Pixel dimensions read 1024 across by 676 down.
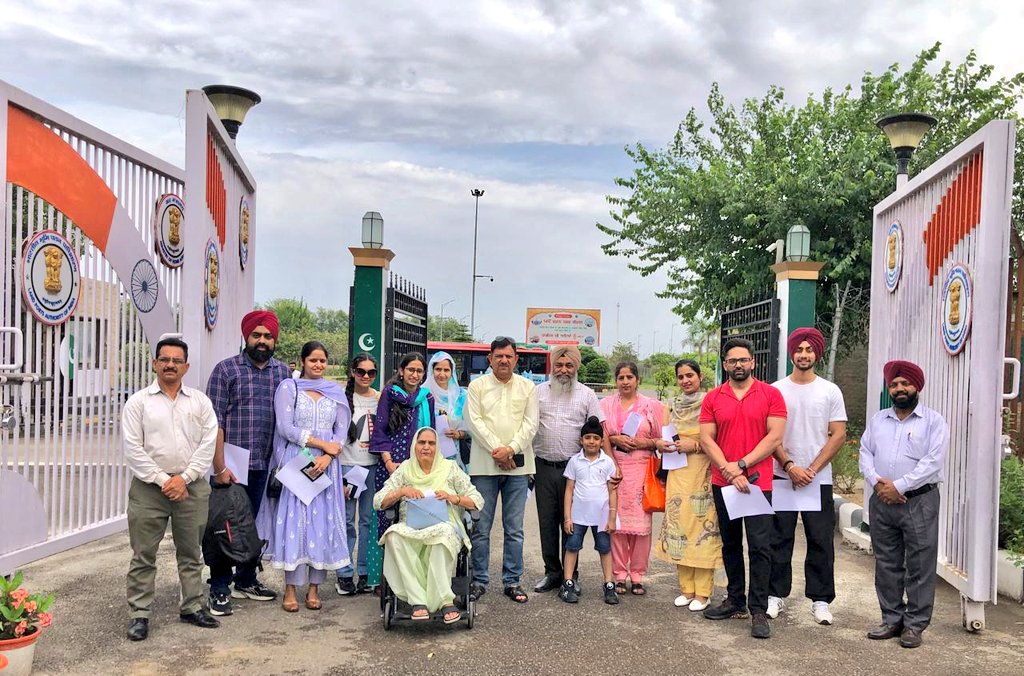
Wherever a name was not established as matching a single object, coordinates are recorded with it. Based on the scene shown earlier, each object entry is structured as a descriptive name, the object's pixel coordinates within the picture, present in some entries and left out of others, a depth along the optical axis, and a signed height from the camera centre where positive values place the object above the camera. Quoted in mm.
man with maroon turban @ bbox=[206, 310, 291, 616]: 5355 -488
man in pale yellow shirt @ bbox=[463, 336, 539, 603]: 5645 -754
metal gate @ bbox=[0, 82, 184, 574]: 4797 -105
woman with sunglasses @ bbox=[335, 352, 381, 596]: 5723 -837
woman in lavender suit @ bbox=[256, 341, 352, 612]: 5340 -1097
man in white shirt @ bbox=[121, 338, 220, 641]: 4664 -797
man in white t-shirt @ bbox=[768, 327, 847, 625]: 5277 -811
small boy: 5656 -1102
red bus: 21047 -845
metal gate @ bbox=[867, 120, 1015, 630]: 5066 +59
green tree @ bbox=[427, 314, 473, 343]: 50050 -314
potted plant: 3980 -1403
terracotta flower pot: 3957 -1513
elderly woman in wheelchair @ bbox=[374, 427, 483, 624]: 4859 -1149
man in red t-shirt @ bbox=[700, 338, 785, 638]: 5129 -685
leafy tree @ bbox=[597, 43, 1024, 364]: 15508 +2599
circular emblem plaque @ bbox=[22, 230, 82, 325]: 4941 +214
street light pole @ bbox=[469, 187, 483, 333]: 47694 +6894
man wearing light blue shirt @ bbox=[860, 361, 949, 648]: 4895 -924
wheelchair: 4906 -1550
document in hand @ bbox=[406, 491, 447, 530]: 5113 -1088
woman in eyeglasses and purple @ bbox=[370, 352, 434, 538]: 5578 -586
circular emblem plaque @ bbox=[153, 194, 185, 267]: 6484 +648
